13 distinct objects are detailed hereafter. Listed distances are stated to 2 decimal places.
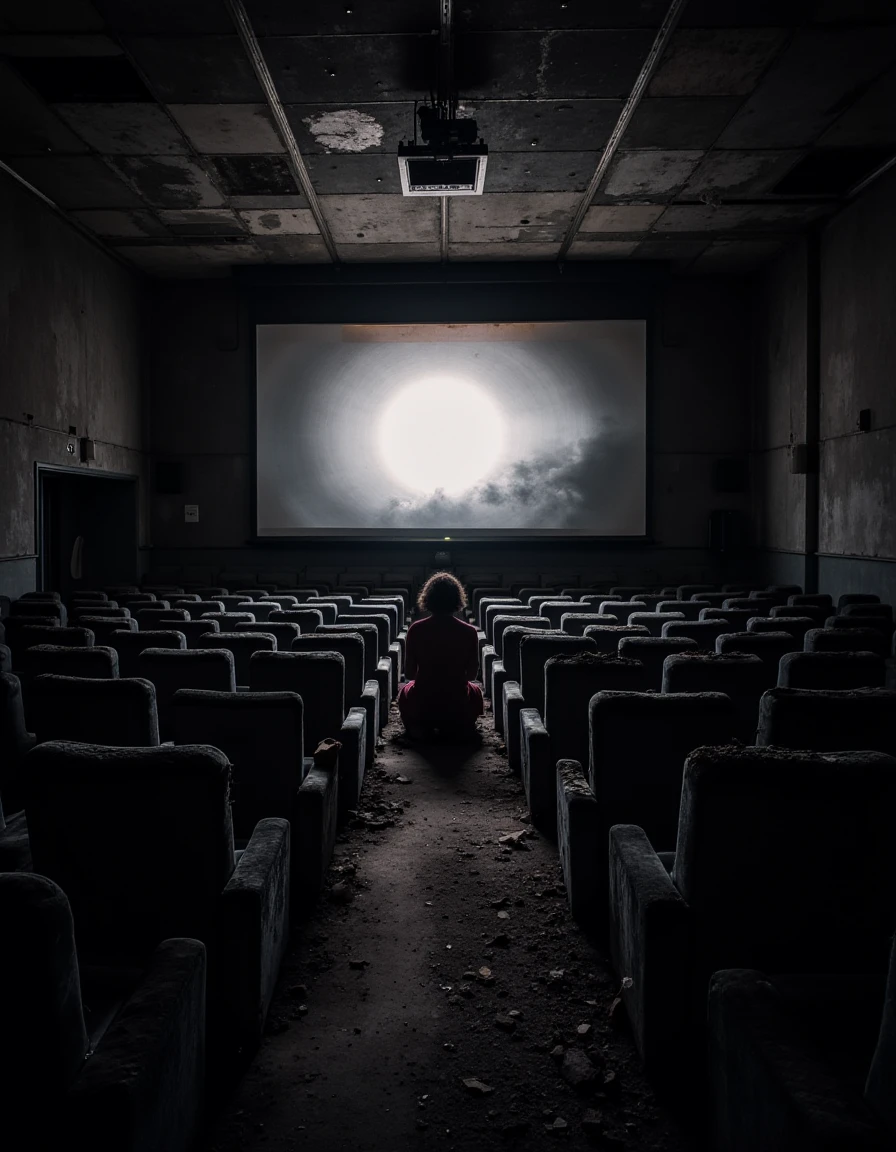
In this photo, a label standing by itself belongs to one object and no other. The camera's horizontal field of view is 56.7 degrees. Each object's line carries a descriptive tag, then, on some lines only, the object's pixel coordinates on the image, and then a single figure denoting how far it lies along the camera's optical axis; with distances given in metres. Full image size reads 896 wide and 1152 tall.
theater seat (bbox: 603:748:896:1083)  1.71
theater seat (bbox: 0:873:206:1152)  1.13
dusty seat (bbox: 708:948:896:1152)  1.09
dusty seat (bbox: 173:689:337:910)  2.71
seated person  4.94
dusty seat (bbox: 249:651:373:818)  3.66
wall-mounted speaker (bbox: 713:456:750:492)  12.82
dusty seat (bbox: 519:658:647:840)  3.40
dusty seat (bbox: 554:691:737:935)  2.53
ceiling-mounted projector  6.77
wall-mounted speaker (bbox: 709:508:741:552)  12.59
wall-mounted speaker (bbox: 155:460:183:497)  13.00
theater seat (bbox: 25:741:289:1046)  1.78
